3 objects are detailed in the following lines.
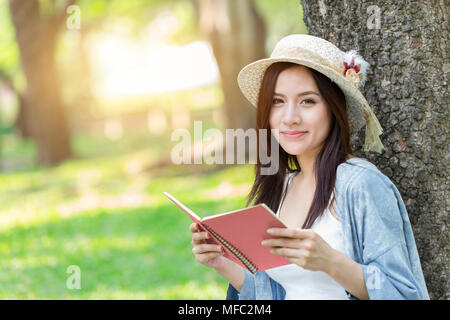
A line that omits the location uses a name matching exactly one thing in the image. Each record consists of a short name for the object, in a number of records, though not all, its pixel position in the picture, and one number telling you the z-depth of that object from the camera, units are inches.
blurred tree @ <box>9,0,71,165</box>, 1062.4
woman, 150.7
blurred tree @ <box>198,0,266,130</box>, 844.6
